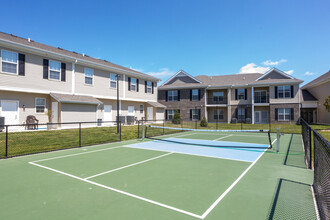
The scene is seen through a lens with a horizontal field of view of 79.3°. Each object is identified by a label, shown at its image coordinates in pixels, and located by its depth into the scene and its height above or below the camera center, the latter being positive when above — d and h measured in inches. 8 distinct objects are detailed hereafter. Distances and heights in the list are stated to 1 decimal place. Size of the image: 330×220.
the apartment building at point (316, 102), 1042.7 +72.0
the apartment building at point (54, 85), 579.8 +101.4
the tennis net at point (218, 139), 451.2 -67.1
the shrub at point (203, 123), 983.1 -42.4
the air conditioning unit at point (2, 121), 544.0 -18.5
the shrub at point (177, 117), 1096.8 -14.4
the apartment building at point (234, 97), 1095.0 +107.3
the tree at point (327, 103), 870.9 +50.7
